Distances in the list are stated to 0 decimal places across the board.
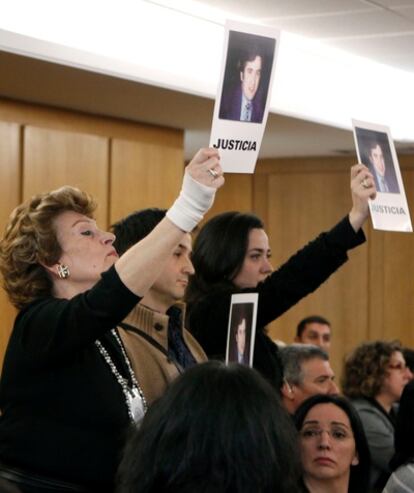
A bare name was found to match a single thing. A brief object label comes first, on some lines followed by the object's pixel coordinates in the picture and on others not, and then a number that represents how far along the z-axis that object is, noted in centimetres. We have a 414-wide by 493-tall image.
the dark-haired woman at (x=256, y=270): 423
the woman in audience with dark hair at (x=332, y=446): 458
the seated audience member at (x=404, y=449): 403
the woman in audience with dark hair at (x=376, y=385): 653
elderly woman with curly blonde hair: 295
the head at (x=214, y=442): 184
